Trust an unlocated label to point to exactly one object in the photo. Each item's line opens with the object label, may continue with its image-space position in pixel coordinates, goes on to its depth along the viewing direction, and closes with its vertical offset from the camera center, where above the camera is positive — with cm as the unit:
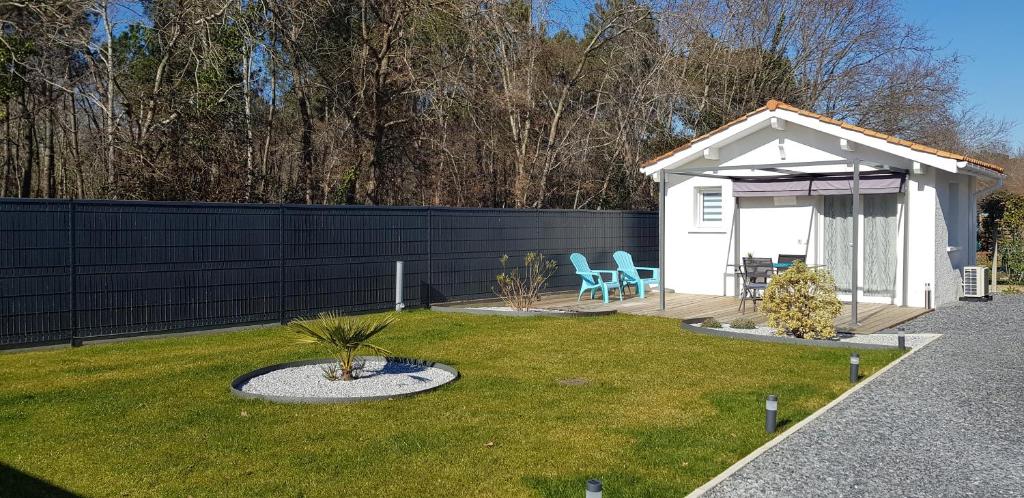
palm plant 741 -85
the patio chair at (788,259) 1484 -33
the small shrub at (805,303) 994 -77
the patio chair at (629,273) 1553 -63
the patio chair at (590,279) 1491 -73
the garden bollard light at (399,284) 1327 -72
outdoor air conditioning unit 1512 -81
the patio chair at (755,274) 1305 -54
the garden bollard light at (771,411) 584 -122
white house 1364 +63
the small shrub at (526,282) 1365 -77
